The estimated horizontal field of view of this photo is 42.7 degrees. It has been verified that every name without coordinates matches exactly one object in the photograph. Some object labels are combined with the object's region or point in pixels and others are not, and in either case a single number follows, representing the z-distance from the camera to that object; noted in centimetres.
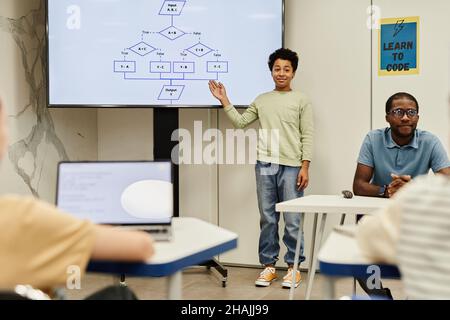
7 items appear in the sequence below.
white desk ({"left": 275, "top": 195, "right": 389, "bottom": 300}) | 271
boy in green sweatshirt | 394
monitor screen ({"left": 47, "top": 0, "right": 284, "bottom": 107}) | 389
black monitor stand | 403
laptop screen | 178
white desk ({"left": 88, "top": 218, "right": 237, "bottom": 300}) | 143
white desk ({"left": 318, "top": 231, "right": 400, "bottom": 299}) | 145
